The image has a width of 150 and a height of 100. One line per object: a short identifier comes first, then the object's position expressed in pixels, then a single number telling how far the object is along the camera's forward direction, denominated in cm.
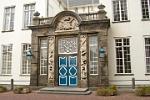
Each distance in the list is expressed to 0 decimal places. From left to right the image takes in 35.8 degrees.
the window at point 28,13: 2463
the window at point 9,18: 2561
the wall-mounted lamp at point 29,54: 2120
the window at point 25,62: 2344
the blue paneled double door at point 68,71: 2047
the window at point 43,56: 2111
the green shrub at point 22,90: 1878
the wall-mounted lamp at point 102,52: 1926
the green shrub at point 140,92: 1602
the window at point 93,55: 1980
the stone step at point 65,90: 1746
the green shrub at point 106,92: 1642
